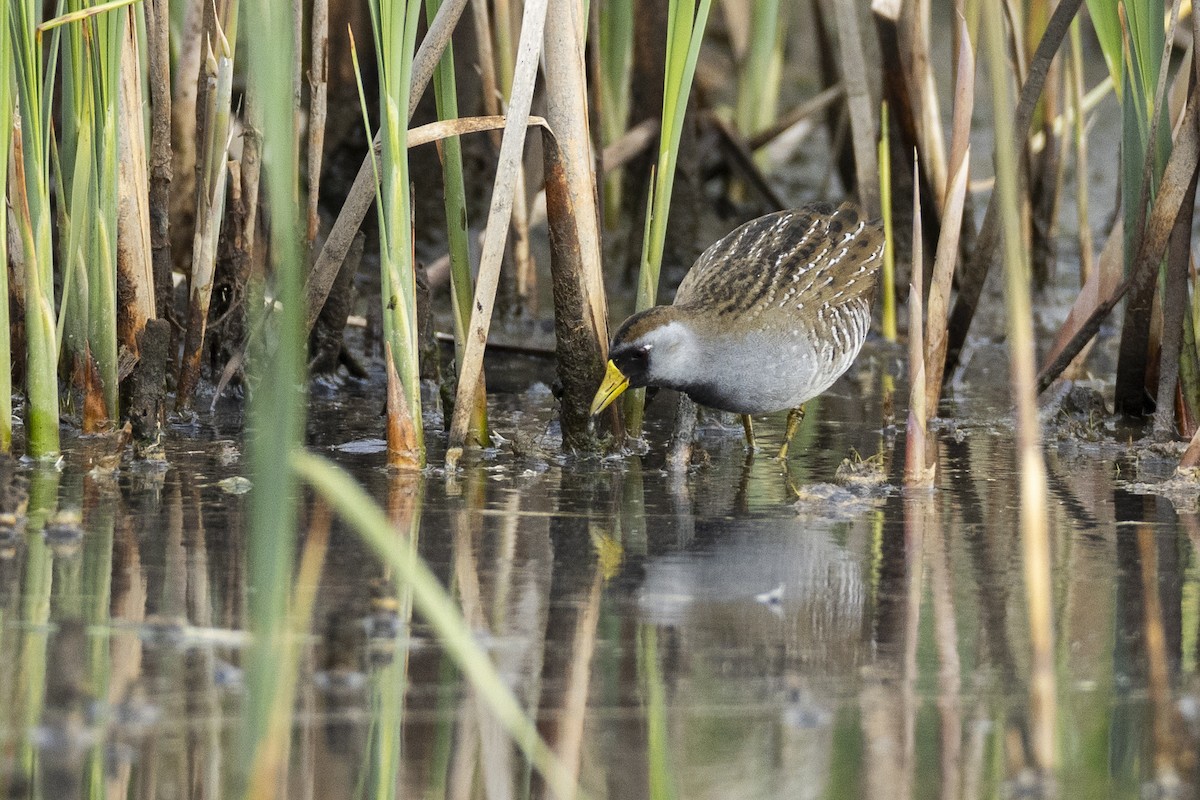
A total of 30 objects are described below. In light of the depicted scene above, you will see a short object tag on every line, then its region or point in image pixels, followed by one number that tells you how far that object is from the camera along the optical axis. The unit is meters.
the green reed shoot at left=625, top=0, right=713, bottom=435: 7.92
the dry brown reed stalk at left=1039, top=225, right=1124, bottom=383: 9.09
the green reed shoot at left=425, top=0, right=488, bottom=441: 8.11
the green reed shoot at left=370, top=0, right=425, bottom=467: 7.19
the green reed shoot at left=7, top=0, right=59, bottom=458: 7.01
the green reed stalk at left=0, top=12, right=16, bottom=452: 6.81
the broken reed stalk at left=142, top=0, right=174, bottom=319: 8.17
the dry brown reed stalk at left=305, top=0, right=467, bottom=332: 7.66
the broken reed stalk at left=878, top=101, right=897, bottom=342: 10.37
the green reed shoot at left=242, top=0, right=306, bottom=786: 3.35
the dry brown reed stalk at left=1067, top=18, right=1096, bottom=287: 11.23
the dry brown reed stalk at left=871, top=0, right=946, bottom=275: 10.87
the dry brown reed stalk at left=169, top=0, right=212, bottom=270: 9.53
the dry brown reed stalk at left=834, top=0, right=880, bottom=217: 11.23
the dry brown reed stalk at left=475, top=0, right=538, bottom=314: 10.79
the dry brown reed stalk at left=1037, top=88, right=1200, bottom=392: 8.15
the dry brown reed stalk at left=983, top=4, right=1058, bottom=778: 3.75
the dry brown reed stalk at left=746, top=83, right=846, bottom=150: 14.33
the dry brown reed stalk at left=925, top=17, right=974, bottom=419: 8.14
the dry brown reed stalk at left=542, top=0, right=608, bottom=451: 7.95
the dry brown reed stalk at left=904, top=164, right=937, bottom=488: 7.52
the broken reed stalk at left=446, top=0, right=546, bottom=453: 7.64
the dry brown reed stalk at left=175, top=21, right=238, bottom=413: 8.45
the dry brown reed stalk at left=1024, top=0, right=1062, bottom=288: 12.48
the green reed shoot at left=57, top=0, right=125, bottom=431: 7.46
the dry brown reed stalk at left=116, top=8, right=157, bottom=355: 7.96
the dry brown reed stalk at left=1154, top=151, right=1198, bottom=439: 8.42
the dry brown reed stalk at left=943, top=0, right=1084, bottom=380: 8.91
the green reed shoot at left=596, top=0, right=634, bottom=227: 12.70
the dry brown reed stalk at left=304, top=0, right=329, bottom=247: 8.36
